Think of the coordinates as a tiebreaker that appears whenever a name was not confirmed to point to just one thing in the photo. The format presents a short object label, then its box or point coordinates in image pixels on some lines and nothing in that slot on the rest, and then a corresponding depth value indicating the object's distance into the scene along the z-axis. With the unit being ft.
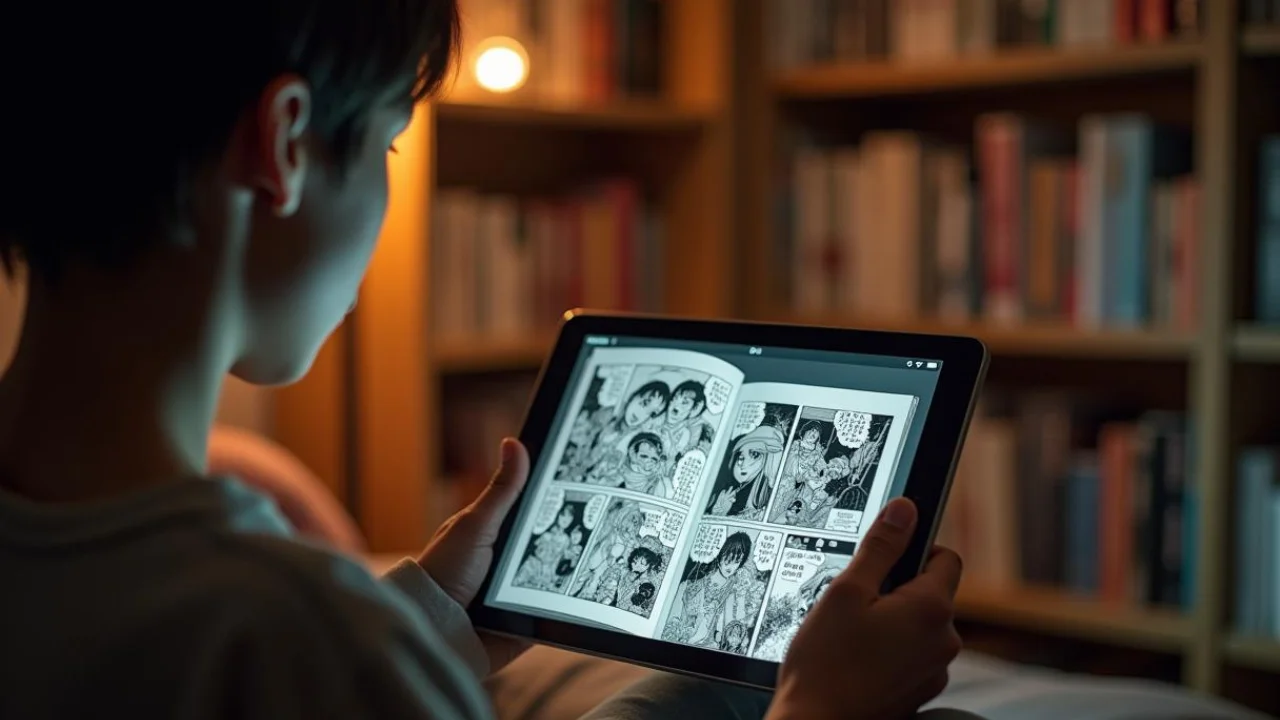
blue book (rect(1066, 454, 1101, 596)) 6.95
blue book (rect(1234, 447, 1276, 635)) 6.36
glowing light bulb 7.00
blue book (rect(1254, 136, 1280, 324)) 6.27
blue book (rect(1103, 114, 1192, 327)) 6.61
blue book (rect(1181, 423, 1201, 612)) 6.54
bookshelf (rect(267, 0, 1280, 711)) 6.41
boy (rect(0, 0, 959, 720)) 1.74
